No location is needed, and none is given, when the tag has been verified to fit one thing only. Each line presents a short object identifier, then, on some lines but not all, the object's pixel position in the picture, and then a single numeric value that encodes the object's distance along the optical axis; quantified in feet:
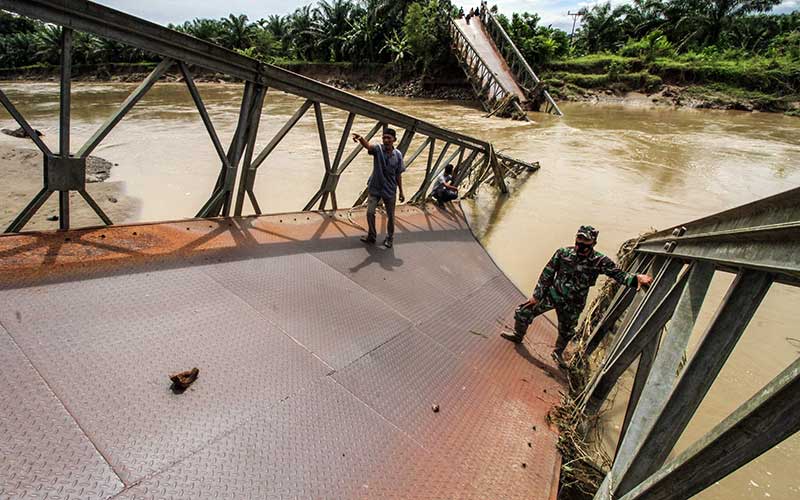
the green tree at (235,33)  139.33
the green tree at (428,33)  83.51
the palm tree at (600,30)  121.08
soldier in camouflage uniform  11.35
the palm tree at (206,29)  138.82
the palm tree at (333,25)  119.24
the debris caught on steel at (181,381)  6.32
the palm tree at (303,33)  124.16
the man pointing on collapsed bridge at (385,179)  14.28
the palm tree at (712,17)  101.96
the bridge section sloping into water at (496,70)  67.21
